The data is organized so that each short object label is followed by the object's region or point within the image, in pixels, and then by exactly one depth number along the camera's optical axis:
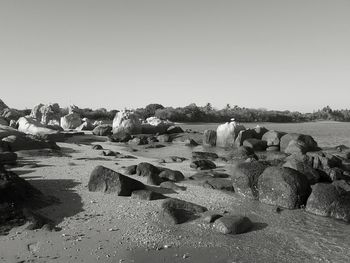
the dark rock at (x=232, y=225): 9.62
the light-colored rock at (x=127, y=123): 46.06
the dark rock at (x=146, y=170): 16.48
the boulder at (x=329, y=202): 11.17
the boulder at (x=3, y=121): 43.35
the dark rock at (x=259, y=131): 34.42
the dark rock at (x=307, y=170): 15.01
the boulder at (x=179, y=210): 10.45
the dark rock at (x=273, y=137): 31.36
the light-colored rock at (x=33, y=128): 34.56
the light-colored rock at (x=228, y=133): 33.97
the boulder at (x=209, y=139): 35.53
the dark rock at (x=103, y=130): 44.25
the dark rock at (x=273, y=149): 29.69
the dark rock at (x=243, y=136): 32.58
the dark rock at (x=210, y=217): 10.34
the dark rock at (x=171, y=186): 14.33
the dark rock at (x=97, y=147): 27.86
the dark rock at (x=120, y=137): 37.56
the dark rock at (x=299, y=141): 28.44
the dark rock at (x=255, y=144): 30.12
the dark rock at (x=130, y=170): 17.03
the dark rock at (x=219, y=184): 14.45
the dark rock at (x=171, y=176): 15.95
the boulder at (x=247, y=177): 13.32
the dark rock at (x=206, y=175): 16.73
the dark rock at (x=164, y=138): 38.81
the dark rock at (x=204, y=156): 25.02
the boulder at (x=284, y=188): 12.07
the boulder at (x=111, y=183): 12.92
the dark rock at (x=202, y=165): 19.67
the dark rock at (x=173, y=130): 46.92
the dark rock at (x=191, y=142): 35.89
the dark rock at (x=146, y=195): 12.48
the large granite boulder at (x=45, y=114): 56.19
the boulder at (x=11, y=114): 55.88
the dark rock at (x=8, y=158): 18.72
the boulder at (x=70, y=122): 53.78
